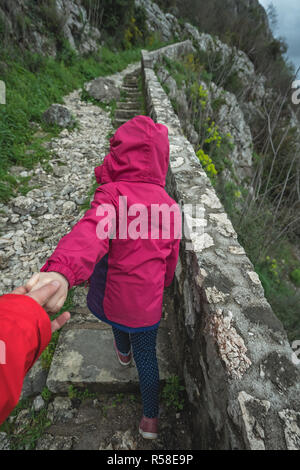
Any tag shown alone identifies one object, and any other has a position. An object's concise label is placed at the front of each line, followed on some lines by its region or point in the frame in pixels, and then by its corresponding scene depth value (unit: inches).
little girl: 49.4
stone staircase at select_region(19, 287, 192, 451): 58.3
